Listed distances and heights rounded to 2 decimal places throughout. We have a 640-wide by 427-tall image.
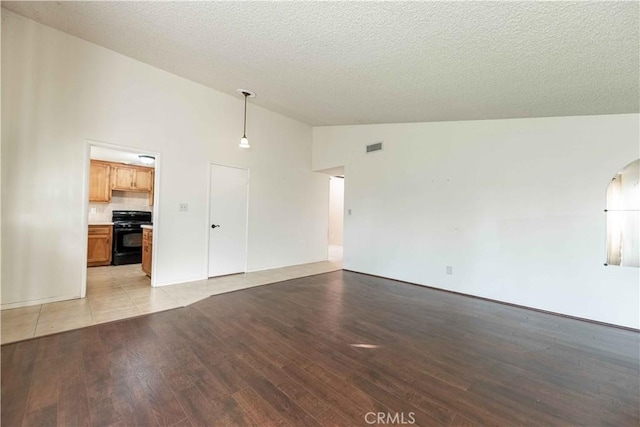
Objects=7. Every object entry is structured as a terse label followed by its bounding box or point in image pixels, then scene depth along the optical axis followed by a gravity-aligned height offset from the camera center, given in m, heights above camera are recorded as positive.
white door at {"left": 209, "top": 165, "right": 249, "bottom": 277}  4.80 -0.10
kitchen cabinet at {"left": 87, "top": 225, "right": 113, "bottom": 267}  5.41 -0.69
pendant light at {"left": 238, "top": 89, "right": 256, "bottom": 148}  4.45 +2.12
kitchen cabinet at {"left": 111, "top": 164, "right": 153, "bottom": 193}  6.08 +0.84
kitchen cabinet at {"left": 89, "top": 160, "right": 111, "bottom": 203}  5.81 +0.70
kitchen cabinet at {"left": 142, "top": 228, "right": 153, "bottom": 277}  4.52 -0.65
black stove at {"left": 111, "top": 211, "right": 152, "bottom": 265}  5.68 -0.58
